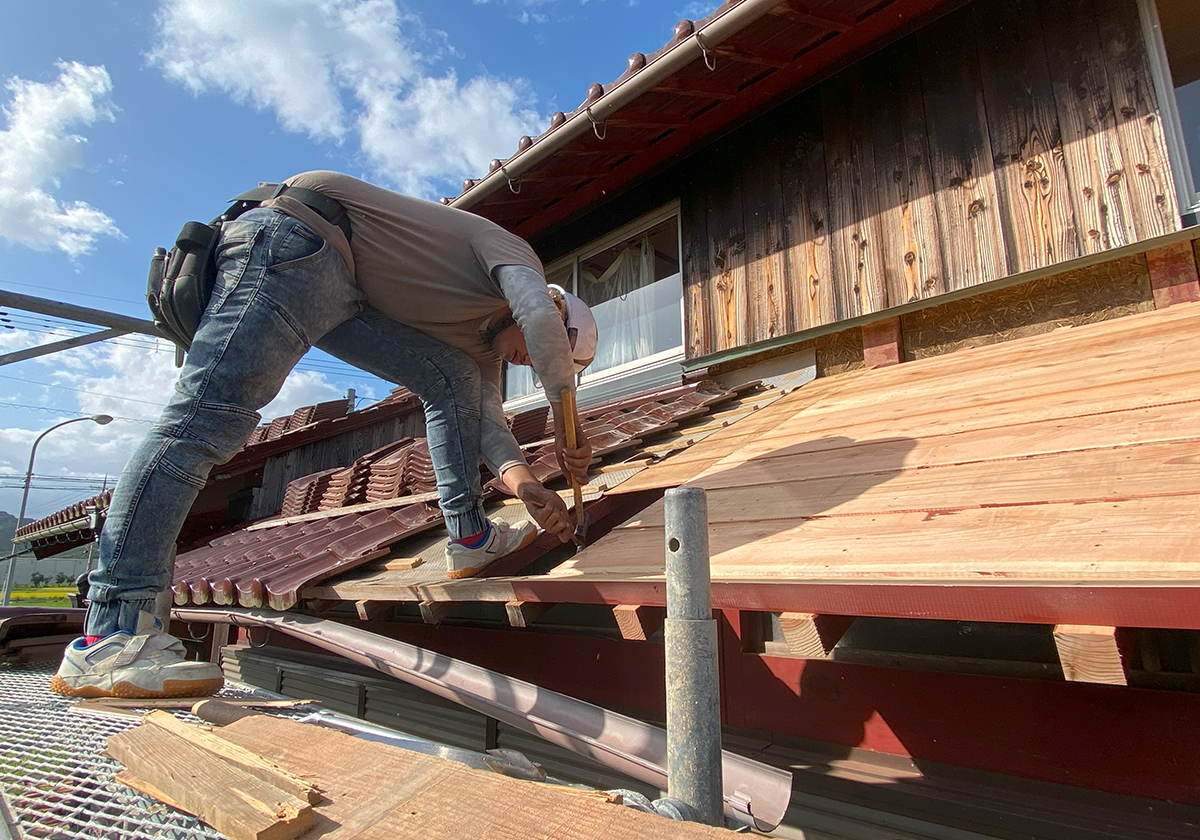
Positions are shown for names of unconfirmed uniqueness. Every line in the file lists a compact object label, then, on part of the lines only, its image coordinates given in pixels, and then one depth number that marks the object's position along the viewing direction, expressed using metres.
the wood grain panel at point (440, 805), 0.83
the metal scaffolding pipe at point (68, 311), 6.89
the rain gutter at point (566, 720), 1.19
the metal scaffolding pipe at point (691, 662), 1.01
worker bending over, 1.86
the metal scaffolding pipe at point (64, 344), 7.86
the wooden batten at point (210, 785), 0.92
